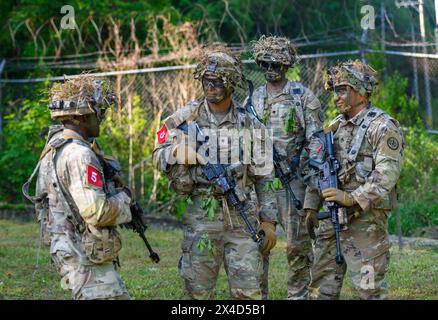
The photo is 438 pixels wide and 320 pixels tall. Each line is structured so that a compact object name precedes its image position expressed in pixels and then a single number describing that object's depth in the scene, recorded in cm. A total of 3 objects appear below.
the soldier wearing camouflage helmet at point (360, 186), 1439
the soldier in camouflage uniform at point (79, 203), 1196
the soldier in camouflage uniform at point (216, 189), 1381
